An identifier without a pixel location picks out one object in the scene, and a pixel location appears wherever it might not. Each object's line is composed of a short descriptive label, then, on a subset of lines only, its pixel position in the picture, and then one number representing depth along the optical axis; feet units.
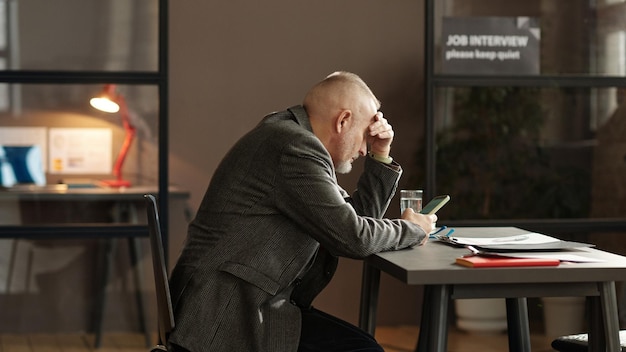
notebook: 7.94
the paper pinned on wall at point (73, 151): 16.38
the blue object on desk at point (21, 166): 16.34
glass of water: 10.44
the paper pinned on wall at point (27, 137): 16.37
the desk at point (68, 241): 16.44
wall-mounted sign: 16.69
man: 8.65
